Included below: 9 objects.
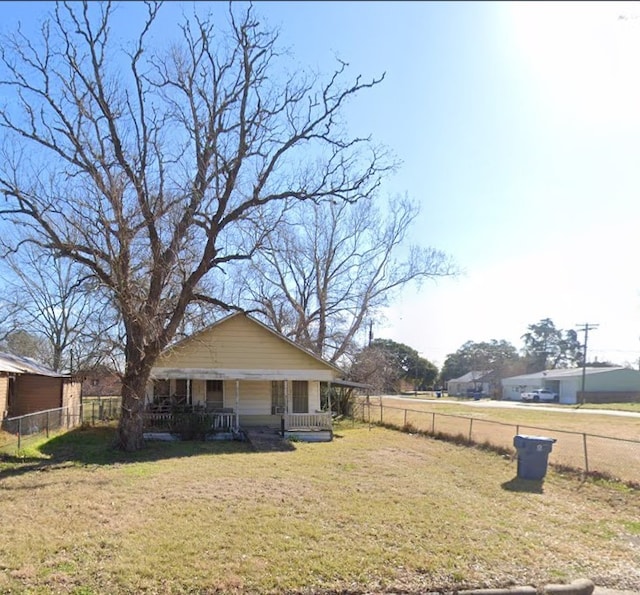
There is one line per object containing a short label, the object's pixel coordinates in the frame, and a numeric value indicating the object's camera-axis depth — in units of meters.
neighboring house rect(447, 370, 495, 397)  83.62
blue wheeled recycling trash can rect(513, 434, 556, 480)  12.09
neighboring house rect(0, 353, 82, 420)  19.78
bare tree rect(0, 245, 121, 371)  19.87
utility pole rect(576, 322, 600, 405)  57.09
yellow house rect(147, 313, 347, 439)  20.55
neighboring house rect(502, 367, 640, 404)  57.72
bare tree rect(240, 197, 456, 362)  37.00
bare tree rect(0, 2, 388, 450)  14.11
